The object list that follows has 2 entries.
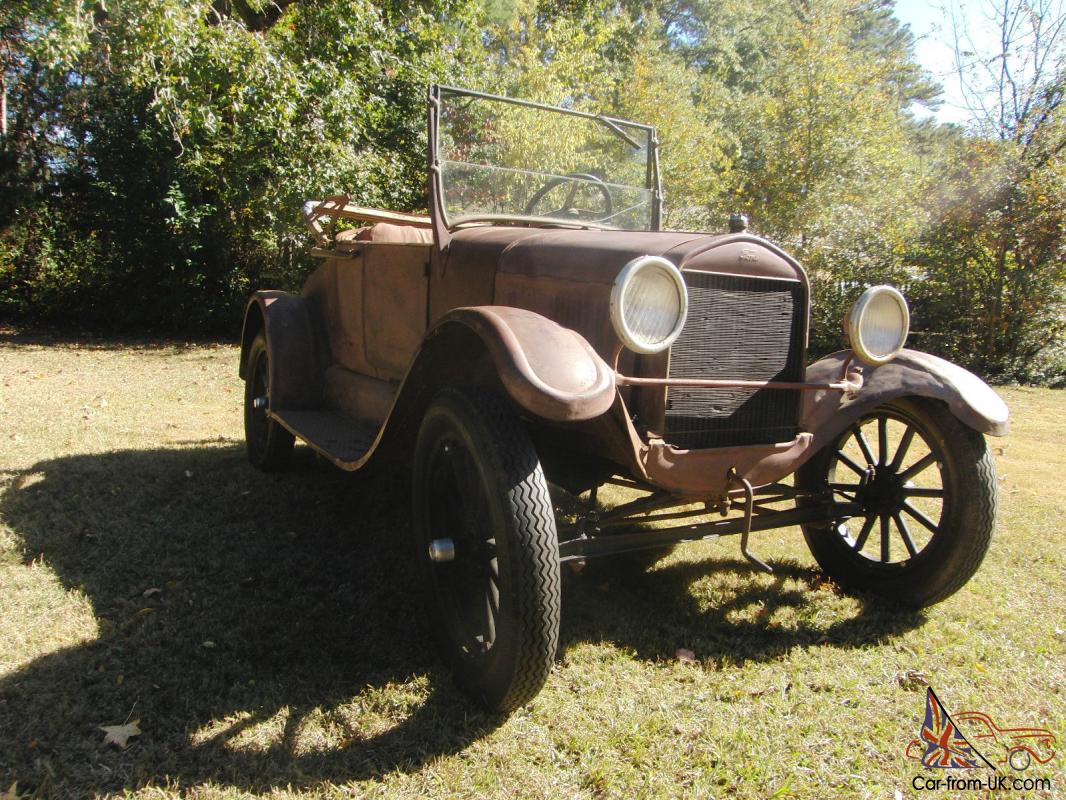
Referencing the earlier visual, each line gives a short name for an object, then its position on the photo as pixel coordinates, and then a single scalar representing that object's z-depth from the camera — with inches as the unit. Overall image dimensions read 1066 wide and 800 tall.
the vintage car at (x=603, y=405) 85.5
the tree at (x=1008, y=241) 356.2
